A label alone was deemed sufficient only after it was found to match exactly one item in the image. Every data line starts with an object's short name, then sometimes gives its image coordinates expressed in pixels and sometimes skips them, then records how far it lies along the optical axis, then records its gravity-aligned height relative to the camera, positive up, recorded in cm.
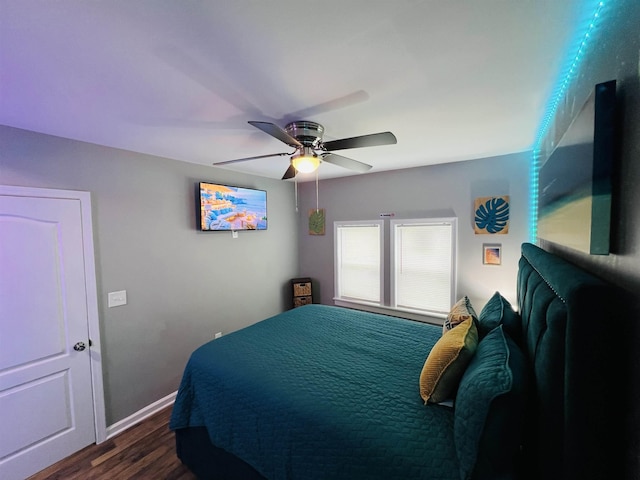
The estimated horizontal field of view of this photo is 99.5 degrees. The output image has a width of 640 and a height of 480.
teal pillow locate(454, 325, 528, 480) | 100 -75
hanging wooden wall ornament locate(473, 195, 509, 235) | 289 +11
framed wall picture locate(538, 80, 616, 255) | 79 +17
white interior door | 195 -80
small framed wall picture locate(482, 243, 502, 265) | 294 -31
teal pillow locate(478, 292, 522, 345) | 161 -60
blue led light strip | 102 +73
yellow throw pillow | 136 -73
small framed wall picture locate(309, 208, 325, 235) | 423 +11
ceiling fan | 172 +57
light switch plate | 245 -61
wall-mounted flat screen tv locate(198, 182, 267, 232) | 310 +28
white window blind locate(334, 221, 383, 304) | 382 -49
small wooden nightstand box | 424 -99
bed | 75 -92
